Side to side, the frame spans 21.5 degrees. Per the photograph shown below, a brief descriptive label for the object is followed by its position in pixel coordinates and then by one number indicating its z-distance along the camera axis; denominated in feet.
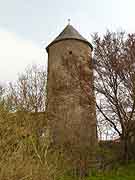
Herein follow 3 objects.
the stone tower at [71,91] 66.49
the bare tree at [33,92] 55.87
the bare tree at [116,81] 64.49
